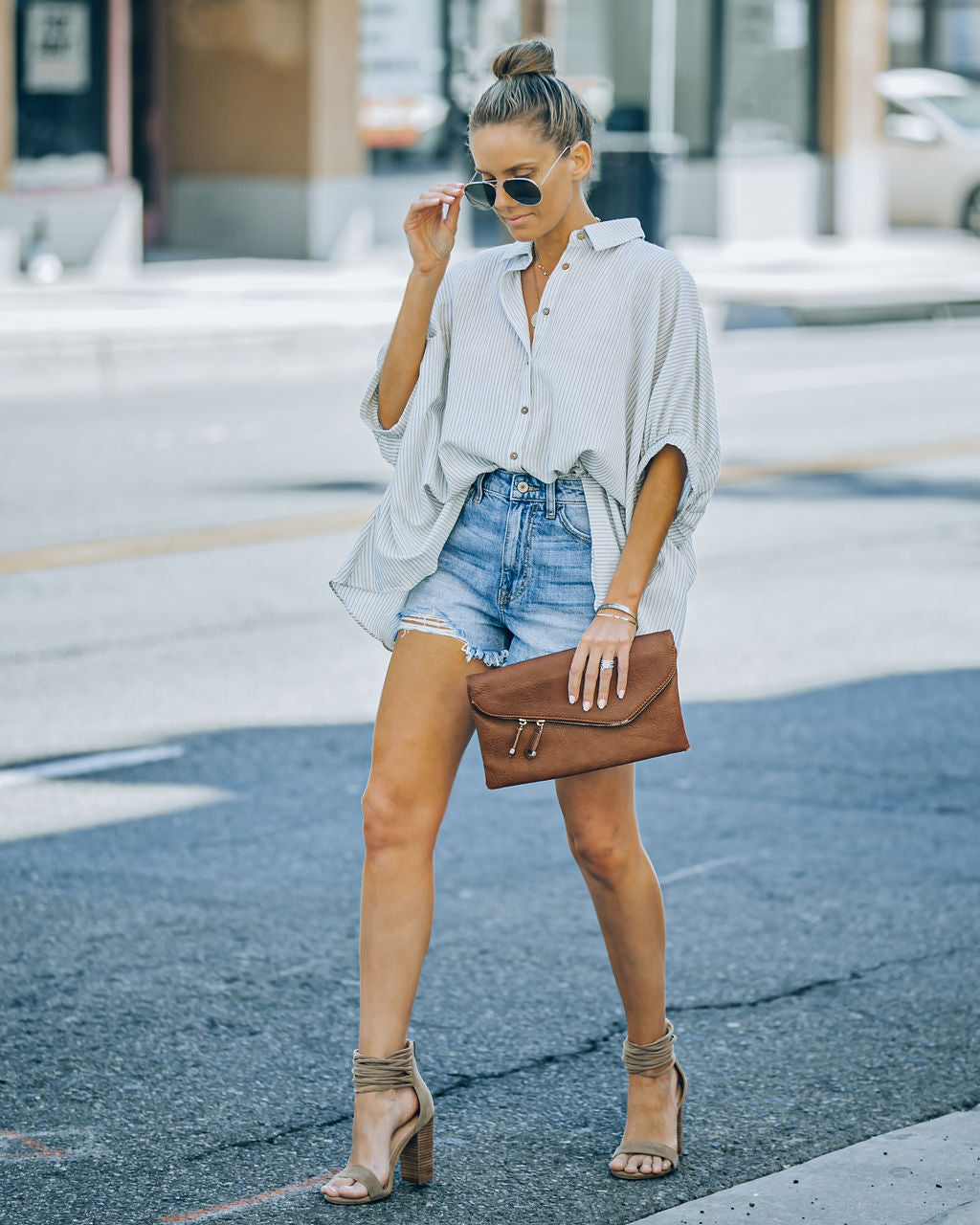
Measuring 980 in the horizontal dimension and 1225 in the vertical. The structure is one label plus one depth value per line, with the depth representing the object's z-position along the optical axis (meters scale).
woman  5.47
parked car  46.64
